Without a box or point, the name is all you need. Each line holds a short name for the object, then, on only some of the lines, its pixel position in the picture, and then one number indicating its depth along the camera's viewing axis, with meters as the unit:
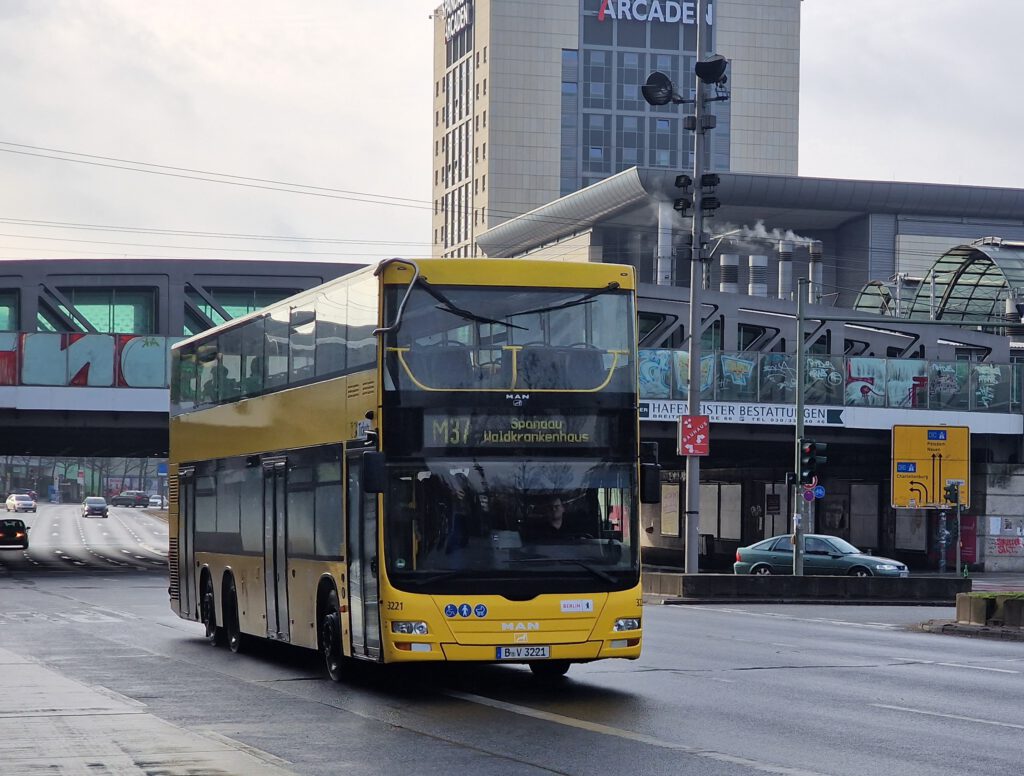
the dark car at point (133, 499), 156.62
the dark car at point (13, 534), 67.62
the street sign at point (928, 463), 48.31
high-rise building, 151.50
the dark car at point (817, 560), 44.31
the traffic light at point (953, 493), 46.49
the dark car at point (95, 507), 114.31
